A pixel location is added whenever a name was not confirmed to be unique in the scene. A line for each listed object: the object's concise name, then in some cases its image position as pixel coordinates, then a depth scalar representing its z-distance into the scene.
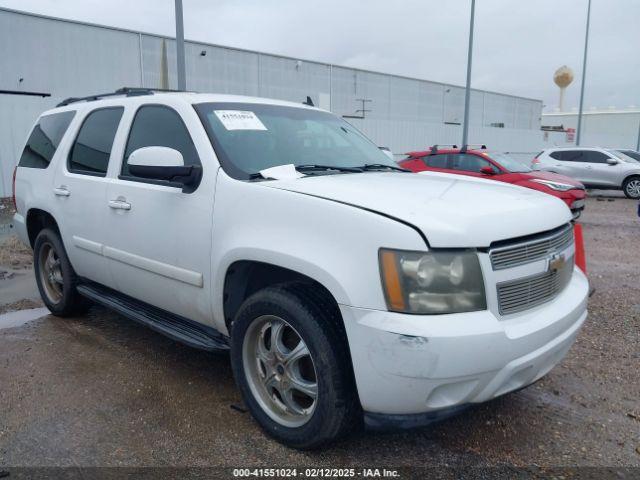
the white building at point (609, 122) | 55.00
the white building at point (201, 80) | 17.69
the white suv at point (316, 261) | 2.22
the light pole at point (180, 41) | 9.70
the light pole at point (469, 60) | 18.53
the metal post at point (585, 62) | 27.18
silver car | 17.09
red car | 10.12
